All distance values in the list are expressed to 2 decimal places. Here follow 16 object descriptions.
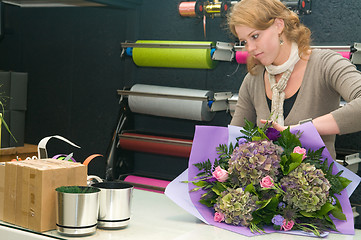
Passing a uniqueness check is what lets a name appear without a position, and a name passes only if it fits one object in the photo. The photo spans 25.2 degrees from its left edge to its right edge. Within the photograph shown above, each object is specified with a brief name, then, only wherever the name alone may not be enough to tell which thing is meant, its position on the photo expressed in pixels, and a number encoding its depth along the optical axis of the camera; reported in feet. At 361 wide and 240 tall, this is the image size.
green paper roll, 14.57
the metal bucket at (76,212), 7.06
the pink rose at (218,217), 7.69
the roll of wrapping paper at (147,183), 14.83
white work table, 7.23
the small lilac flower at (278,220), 7.49
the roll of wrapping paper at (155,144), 14.74
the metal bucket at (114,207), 7.34
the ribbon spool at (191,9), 14.84
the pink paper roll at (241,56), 14.25
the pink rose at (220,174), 7.75
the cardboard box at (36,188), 7.24
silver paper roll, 14.47
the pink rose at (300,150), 7.59
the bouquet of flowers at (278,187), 7.46
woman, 9.05
